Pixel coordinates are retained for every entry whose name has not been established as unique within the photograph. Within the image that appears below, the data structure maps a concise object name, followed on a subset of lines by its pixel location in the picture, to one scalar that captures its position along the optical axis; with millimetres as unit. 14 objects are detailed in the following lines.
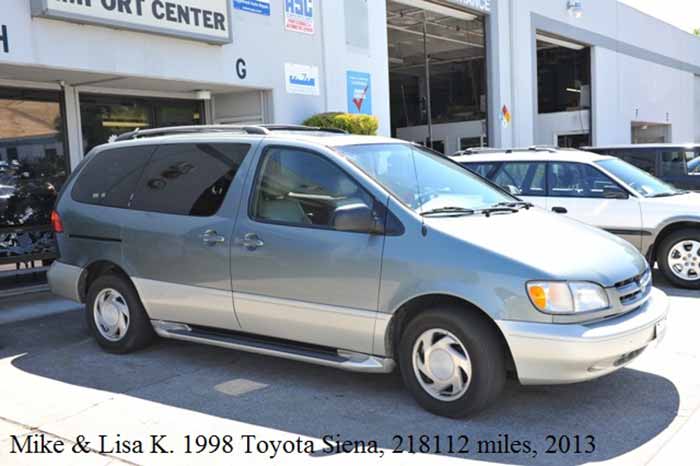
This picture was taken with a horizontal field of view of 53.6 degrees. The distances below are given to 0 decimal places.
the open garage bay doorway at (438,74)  20688
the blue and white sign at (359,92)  13695
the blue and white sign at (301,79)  12352
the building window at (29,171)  9742
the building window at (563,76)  24752
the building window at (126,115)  11359
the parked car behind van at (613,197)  8609
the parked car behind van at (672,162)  11109
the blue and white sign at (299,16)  12273
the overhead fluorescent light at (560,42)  22081
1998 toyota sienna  4332
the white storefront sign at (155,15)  8695
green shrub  12000
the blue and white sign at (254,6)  11259
